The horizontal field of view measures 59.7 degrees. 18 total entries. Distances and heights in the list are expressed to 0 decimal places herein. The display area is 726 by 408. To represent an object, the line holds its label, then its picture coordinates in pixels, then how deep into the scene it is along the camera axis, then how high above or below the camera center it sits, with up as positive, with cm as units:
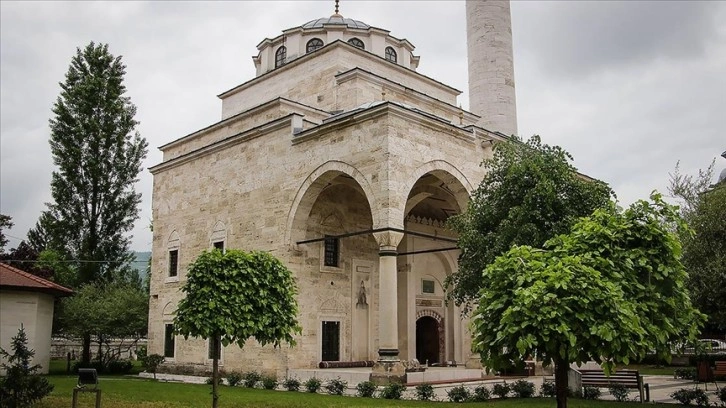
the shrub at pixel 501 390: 1139 -119
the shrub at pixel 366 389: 1159 -119
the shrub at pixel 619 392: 1080 -117
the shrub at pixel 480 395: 1081 -122
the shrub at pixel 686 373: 1623 -130
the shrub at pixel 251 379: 1395 -121
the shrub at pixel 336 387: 1210 -120
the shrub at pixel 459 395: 1080 -121
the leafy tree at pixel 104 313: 2123 +35
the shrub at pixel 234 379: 1440 -126
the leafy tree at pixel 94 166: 2508 +625
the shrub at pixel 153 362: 1844 -111
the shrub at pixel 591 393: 1116 -122
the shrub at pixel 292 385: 1294 -124
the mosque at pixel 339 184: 1433 +358
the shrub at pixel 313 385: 1250 -121
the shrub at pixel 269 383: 1330 -126
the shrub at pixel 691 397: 1002 -117
